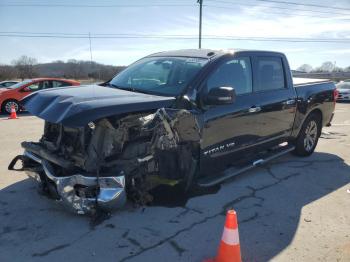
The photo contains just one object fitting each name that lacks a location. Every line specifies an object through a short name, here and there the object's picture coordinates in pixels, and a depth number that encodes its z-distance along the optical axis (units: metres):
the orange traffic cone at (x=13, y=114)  12.88
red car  14.54
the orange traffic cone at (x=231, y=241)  3.03
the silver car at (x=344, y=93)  22.33
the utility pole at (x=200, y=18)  30.75
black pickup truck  3.82
